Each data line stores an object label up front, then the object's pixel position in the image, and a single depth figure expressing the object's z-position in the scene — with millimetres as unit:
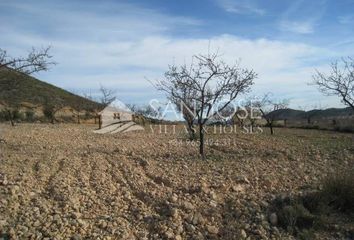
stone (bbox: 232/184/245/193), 8398
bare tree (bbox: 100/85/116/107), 37750
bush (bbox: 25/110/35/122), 35544
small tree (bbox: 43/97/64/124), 37238
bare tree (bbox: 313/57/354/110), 15834
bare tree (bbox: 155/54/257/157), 13234
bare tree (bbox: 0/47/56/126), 10836
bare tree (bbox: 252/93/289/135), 33022
